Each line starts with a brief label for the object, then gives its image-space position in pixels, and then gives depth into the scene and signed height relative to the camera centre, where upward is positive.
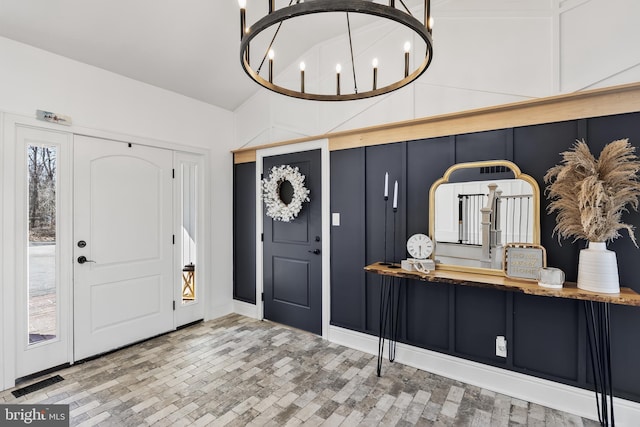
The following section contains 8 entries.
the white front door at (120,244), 2.98 -0.33
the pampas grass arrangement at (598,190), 1.87 +0.14
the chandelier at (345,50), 1.14 +1.29
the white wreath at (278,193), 3.52 +0.22
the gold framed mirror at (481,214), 2.37 -0.02
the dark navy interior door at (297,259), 3.53 -0.57
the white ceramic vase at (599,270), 1.93 -0.37
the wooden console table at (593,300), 1.91 -0.53
